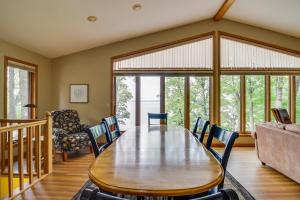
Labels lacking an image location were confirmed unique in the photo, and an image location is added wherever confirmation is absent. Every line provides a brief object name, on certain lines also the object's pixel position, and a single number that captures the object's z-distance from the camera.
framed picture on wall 4.34
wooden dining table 0.76
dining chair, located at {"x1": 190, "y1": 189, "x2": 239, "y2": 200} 0.55
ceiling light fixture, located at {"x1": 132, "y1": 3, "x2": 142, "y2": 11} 3.04
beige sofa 2.31
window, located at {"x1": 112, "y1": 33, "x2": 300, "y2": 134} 4.35
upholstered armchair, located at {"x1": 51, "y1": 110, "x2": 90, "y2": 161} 3.29
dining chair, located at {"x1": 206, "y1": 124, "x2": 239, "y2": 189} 1.14
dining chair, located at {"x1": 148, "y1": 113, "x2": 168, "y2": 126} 3.00
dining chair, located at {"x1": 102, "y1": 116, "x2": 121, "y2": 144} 1.72
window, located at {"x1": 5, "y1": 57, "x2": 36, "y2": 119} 3.30
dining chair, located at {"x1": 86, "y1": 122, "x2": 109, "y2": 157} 1.31
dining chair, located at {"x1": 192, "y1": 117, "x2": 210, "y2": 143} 1.83
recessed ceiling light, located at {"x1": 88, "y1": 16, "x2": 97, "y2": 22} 3.13
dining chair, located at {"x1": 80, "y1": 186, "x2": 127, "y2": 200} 0.55
